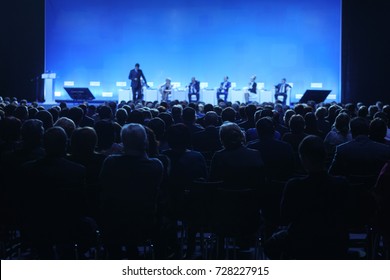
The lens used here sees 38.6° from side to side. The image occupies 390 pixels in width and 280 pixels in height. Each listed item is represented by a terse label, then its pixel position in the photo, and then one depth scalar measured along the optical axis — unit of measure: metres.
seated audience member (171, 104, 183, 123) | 7.93
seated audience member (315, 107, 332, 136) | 8.15
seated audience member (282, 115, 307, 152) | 5.86
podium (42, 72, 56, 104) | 17.97
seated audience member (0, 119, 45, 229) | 4.08
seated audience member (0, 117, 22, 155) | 4.76
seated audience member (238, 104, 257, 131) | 7.79
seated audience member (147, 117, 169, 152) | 5.61
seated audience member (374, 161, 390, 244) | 3.64
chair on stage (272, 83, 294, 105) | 18.91
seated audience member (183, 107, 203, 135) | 6.99
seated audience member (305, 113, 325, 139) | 6.50
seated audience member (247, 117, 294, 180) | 4.99
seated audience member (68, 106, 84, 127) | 7.27
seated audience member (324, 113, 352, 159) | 6.20
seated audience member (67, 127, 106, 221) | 4.17
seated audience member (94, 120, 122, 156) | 5.07
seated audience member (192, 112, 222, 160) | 6.38
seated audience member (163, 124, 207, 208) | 4.51
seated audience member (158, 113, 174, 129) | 6.71
